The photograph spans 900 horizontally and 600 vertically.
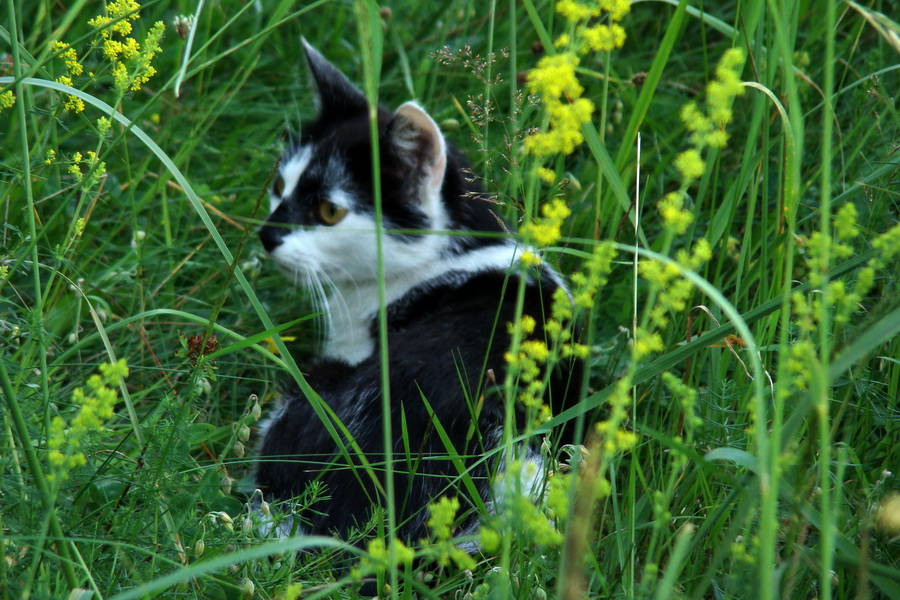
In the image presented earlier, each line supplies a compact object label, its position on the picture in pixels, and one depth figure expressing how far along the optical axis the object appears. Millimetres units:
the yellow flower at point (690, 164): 1879
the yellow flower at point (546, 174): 2155
